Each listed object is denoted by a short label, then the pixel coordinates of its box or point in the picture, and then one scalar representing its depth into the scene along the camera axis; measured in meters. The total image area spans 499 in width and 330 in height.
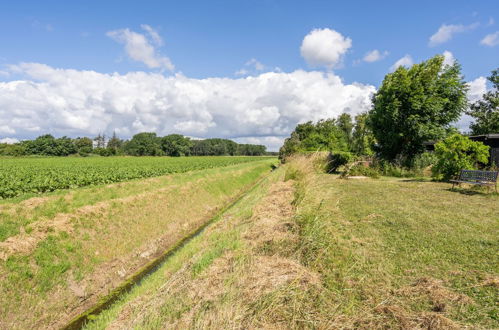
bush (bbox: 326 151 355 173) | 22.97
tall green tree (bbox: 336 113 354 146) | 58.62
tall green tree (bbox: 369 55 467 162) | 21.27
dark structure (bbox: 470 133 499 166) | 18.70
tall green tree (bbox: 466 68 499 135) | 35.06
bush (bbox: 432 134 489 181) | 13.66
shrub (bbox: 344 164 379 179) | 19.42
